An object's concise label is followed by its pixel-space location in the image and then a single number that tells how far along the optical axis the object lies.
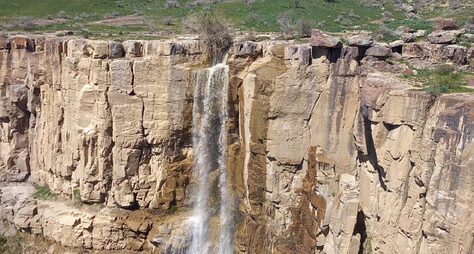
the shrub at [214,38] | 23.89
